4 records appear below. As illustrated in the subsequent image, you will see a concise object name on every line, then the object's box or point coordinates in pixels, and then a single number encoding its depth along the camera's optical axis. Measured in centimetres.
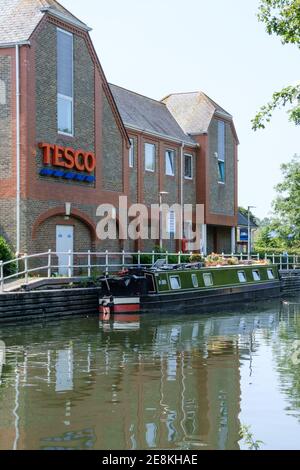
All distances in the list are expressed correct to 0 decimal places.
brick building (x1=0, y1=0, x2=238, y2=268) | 2542
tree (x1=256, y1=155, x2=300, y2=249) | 4597
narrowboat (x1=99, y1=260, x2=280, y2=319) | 2412
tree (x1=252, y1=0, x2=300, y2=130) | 1077
